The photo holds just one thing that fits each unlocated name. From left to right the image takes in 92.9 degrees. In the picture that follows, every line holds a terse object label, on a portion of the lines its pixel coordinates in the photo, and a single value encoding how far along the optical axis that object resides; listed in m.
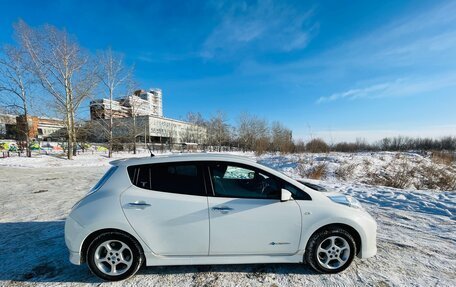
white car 2.85
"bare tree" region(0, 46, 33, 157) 22.28
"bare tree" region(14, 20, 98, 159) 22.11
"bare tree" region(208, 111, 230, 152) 64.50
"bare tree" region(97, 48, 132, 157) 27.61
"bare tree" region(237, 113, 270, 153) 61.00
